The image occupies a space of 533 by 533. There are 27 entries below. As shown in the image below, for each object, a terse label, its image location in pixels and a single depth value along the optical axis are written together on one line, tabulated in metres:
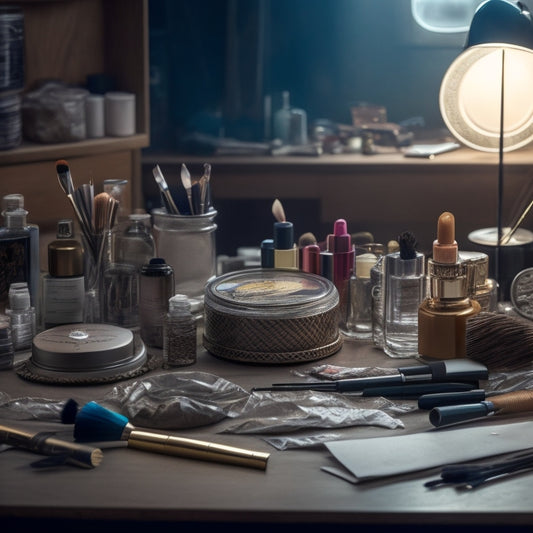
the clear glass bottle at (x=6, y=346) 1.35
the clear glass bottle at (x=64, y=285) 1.41
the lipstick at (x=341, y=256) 1.46
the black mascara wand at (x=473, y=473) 1.15
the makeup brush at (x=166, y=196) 1.45
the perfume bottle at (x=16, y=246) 1.42
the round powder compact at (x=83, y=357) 1.33
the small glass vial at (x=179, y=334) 1.36
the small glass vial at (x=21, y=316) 1.38
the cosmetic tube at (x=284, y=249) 1.47
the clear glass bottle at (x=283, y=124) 2.56
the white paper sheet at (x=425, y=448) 1.17
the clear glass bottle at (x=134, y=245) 1.48
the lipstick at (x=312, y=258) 1.47
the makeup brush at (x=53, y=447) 1.18
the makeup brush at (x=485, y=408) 1.23
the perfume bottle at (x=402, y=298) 1.37
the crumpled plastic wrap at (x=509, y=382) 1.30
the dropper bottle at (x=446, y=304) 1.34
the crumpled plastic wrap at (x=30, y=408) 1.26
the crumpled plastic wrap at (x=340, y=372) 1.33
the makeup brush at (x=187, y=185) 1.47
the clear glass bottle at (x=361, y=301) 1.44
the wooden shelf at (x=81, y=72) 1.98
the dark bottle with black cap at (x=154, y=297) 1.40
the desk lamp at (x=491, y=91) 1.47
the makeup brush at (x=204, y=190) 1.46
